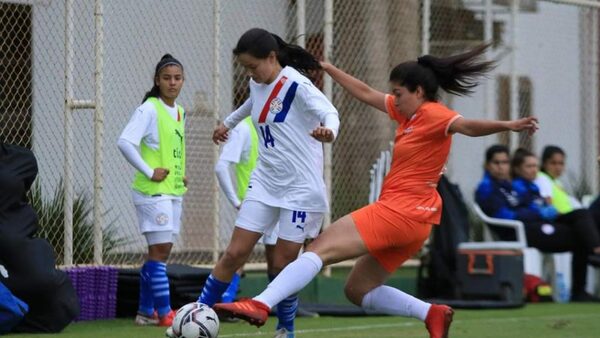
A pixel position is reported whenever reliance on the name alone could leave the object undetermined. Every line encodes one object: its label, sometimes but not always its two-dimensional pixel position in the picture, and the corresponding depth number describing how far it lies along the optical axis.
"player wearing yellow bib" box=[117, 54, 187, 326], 19.03
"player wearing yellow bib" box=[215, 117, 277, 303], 20.86
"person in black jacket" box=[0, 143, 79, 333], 17.30
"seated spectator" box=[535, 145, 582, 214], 28.95
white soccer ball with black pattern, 14.22
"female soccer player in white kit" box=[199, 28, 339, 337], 15.44
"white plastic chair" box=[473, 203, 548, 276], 27.69
